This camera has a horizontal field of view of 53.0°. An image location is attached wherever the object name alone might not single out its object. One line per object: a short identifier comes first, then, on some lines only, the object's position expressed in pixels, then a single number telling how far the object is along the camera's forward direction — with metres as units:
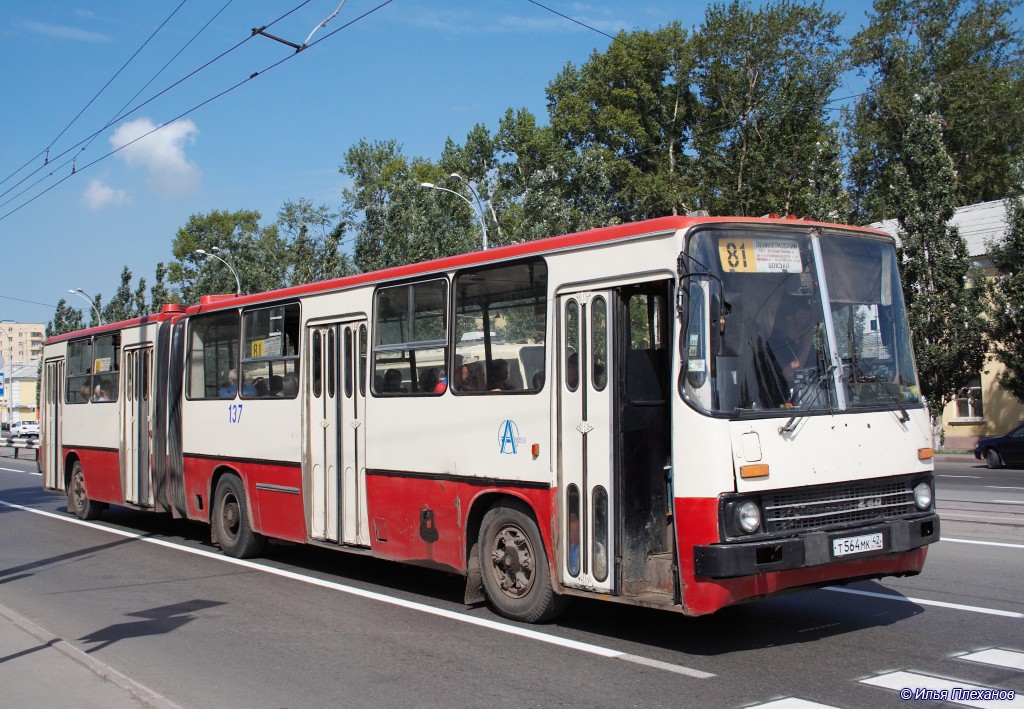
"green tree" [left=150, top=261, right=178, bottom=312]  65.56
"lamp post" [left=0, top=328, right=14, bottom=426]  82.39
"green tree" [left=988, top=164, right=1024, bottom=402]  31.66
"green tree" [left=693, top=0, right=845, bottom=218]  46.91
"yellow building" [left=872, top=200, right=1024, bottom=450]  37.28
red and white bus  6.97
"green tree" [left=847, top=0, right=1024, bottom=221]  51.31
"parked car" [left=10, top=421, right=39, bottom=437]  65.96
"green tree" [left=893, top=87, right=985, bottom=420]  31.77
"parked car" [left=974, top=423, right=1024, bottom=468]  29.05
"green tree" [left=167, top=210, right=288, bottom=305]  48.44
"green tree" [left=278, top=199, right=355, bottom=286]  40.75
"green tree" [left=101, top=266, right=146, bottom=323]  65.38
